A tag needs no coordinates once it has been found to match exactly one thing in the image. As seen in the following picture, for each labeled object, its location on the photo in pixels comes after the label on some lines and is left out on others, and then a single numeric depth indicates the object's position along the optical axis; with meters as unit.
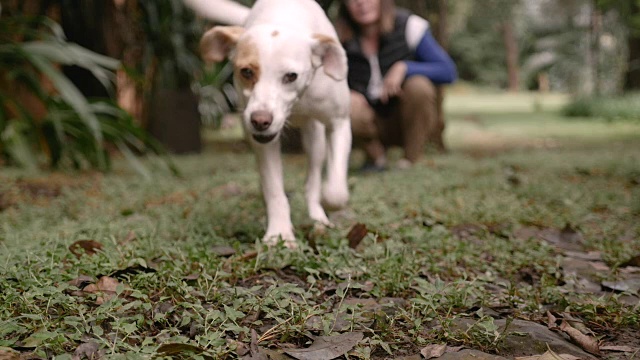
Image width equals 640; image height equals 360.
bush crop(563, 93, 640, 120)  11.56
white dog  2.24
